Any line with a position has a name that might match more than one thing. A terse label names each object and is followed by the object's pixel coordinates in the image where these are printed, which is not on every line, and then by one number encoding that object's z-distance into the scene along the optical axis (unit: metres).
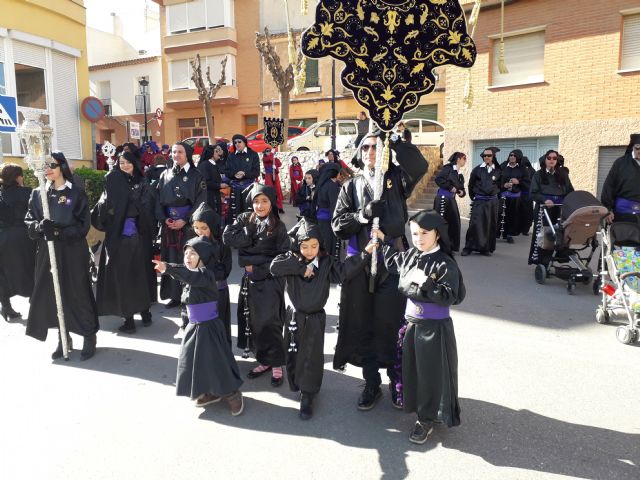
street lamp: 21.71
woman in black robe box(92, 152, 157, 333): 5.77
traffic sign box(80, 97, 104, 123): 13.73
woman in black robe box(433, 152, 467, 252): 10.12
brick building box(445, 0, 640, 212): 12.62
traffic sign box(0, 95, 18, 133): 7.07
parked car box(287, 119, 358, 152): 21.39
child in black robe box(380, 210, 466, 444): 3.44
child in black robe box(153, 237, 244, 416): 3.95
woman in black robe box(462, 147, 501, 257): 10.30
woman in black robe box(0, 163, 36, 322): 6.46
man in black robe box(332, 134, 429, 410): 3.92
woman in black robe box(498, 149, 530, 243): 11.75
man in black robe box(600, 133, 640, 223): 6.60
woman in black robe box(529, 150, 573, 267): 8.63
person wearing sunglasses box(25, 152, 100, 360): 5.15
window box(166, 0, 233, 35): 30.16
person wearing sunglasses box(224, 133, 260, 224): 11.07
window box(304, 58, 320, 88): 28.55
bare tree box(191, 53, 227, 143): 26.61
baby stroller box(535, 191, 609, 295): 7.02
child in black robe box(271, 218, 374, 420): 3.94
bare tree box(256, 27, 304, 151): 21.97
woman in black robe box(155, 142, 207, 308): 6.43
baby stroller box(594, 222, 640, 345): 5.41
